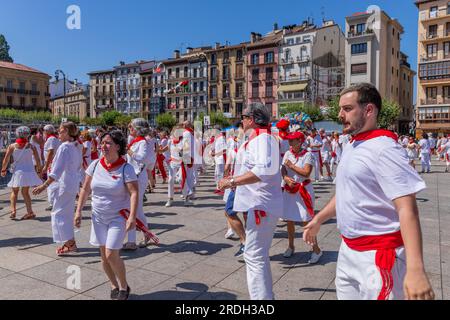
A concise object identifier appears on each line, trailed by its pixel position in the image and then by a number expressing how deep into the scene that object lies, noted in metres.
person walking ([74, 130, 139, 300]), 3.94
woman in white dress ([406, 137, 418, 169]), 15.15
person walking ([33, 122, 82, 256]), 5.63
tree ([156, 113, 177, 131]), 66.56
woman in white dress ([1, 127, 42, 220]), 7.80
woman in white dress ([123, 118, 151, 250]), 6.60
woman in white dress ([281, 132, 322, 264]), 5.40
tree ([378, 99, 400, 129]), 44.27
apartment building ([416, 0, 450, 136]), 49.38
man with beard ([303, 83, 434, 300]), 2.00
